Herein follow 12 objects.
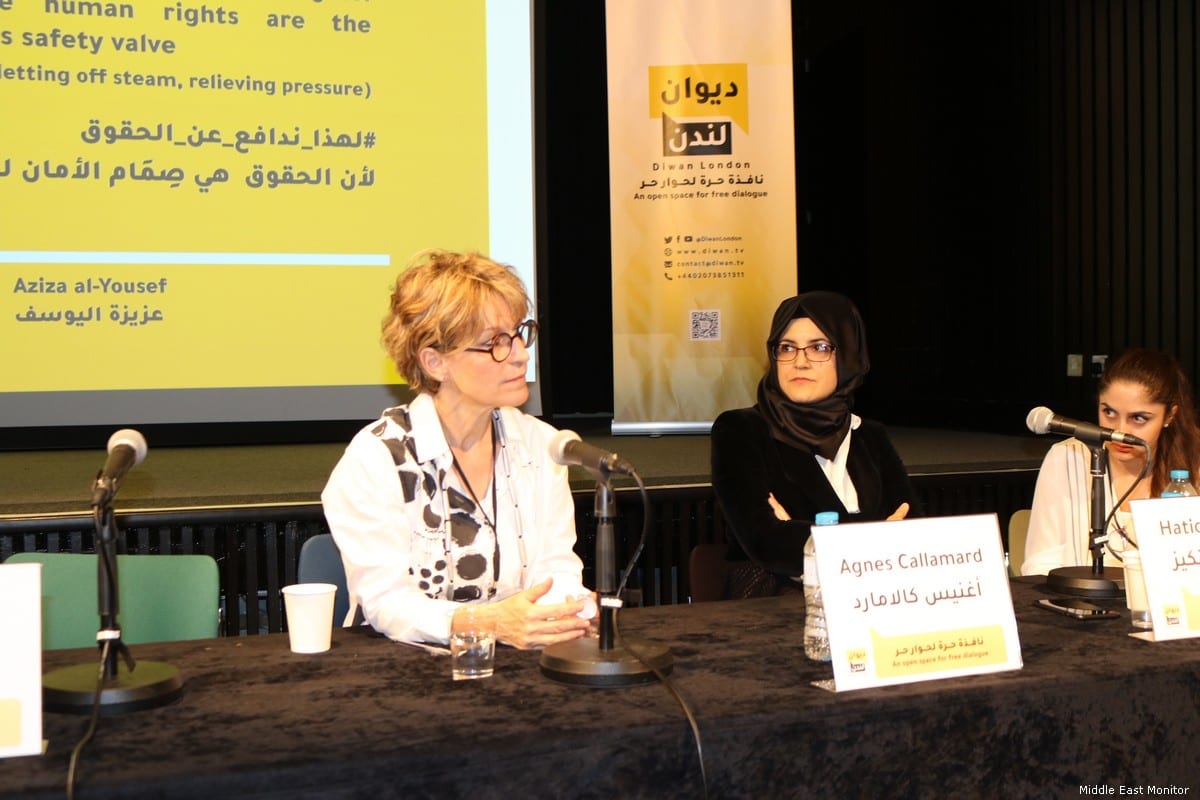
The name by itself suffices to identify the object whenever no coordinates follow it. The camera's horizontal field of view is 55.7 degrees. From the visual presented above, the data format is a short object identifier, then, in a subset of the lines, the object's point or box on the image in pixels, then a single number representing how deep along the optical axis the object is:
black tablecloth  1.18
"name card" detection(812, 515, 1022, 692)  1.44
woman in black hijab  2.56
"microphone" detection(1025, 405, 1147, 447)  1.94
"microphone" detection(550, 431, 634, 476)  1.46
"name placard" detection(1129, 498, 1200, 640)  1.68
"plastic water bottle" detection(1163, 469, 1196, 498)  2.04
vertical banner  4.90
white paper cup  1.62
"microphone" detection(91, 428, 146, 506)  1.36
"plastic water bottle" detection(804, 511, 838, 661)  1.56
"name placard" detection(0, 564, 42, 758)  1.21
